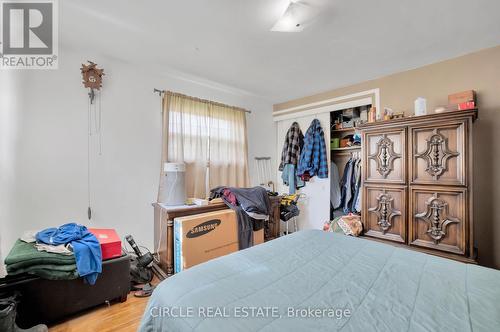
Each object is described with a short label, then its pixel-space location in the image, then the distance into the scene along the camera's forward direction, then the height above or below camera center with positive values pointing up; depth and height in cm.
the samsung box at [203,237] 210 -73
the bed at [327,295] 74 -52
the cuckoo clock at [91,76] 222 +95
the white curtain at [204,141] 277 +35
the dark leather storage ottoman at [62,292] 147 -94
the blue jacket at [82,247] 160 -60
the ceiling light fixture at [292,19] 154 +110
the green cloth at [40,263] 146 -66
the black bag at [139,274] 216 -107
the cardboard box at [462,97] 206 +66
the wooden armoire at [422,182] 182 -16
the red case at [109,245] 179 -65
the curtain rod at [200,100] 269 +92
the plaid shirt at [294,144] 374 +38
